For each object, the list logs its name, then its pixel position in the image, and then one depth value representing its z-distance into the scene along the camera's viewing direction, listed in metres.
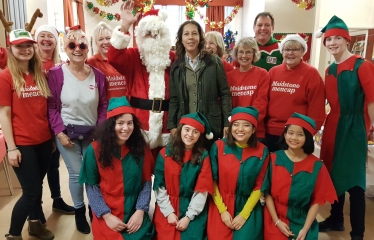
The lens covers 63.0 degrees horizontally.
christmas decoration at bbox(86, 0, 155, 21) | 7.11
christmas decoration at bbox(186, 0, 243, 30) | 7.44
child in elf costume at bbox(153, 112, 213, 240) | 1.95
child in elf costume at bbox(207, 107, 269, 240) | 1.94
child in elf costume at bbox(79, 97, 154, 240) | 1.91
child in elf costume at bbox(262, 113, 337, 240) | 1.88
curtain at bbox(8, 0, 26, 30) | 4.26
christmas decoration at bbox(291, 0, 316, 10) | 5.32
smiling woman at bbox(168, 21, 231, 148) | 2.12
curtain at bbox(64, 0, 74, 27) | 6.03
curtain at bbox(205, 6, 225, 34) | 8.63
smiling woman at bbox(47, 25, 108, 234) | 2.05
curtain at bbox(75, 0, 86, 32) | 7.06
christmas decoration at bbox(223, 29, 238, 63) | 5.68
